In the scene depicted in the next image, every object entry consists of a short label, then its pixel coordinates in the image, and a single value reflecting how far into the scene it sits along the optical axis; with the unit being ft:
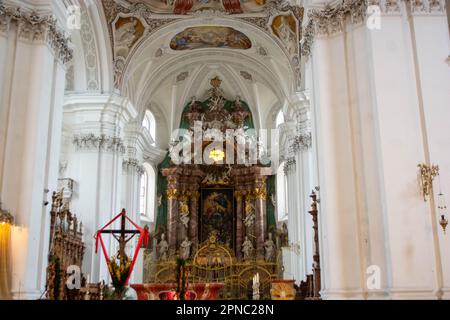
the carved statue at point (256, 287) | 63.80
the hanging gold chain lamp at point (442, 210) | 28.89
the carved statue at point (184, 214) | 79.71
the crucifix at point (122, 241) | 30.55
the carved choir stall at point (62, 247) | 37.45
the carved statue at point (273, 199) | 81.25
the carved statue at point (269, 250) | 75.82
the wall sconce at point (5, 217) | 33.13
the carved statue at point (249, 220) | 79.31
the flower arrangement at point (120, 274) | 29.27
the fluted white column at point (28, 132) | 34.19
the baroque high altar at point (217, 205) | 74.18
